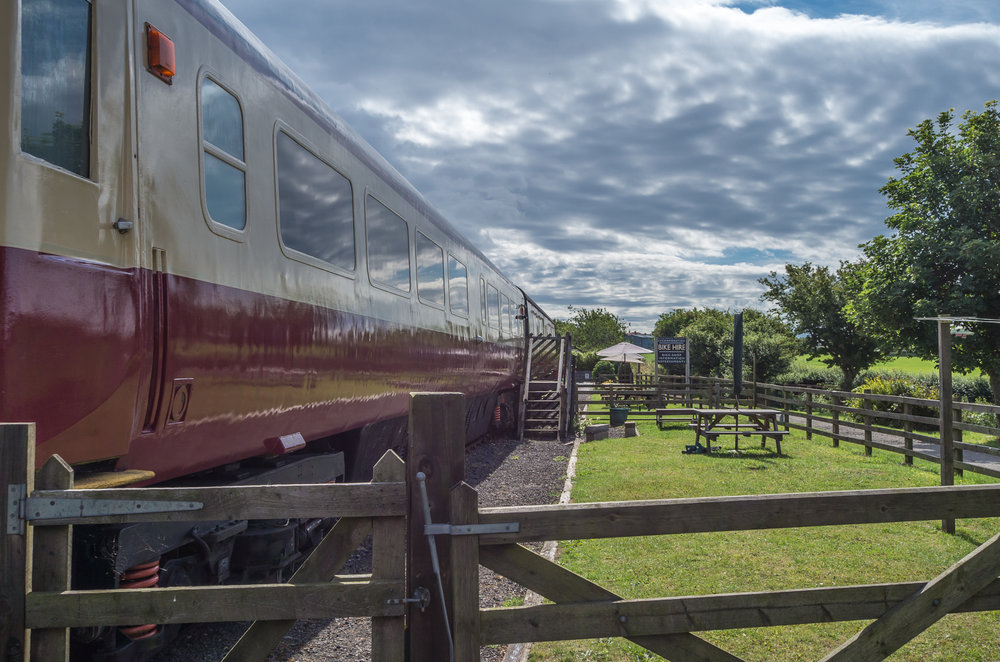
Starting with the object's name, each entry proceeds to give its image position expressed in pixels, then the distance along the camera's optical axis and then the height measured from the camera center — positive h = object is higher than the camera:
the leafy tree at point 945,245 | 16.83 +2.54
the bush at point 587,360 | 62.28 -0.58
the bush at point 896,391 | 20.48 -1.26
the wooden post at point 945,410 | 6.25 -0.55
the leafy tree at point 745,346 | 32.66 +0.29
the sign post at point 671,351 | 24.52 +0.05
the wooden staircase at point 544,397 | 17.20 -1.10
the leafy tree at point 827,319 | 29.11 +1.34
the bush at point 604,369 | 57.99 -1.28
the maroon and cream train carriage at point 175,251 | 2.69 +0.52
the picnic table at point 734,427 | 12.24 -1.37
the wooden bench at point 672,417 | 14.24 -1.72
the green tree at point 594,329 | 88.95 +3.13
